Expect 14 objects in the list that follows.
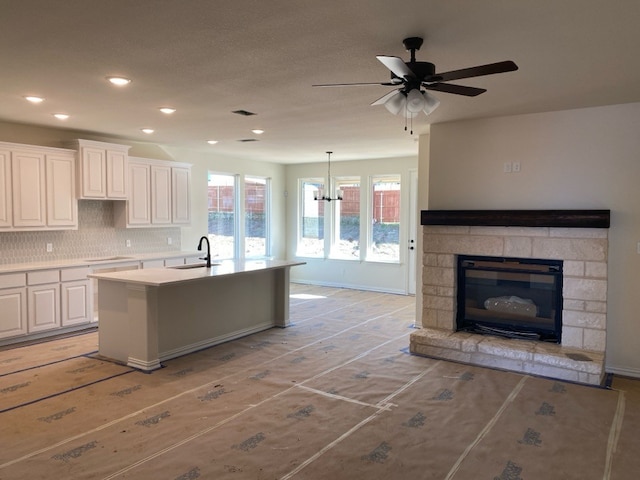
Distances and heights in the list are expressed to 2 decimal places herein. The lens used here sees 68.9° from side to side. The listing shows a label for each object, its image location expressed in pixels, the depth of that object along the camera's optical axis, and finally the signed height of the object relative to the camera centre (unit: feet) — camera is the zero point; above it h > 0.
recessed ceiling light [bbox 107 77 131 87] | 11.79 +3.51
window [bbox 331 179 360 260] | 30.19 -0.20
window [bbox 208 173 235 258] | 27.63 +0.22
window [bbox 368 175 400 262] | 28.50 -0.02
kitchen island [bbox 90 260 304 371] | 14.42 -3.20
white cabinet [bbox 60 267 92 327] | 18.35 -3.19
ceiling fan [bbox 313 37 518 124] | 8.37 +2.62
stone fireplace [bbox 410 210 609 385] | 14.03 -2.00
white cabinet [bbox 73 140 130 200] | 19.33 +2.01
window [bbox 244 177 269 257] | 30.17 +0.13
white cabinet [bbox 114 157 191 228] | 21.47 +1.06
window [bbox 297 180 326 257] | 31.76 -0.23
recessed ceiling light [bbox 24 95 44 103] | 13.80 +3.53
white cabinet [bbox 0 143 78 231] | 17.28 +1.10
